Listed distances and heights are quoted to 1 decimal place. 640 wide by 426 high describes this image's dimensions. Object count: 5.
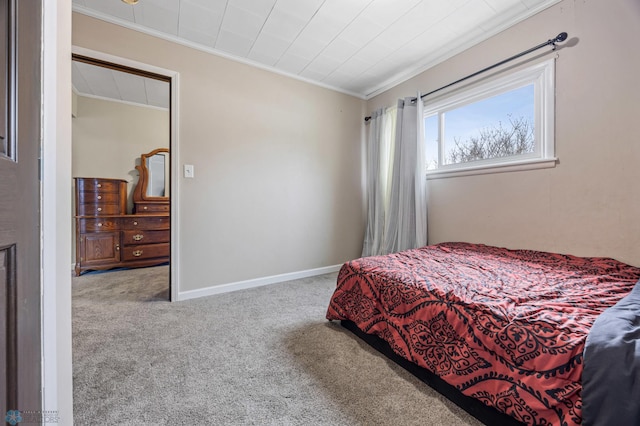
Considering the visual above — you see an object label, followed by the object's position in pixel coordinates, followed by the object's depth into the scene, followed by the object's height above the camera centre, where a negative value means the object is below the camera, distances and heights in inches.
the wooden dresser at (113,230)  128.0 -10.5
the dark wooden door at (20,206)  20.6 +0.5
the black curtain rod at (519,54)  72.8 +50.1
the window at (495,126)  79.0 +31.8
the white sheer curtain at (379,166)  127.0 +23.3
